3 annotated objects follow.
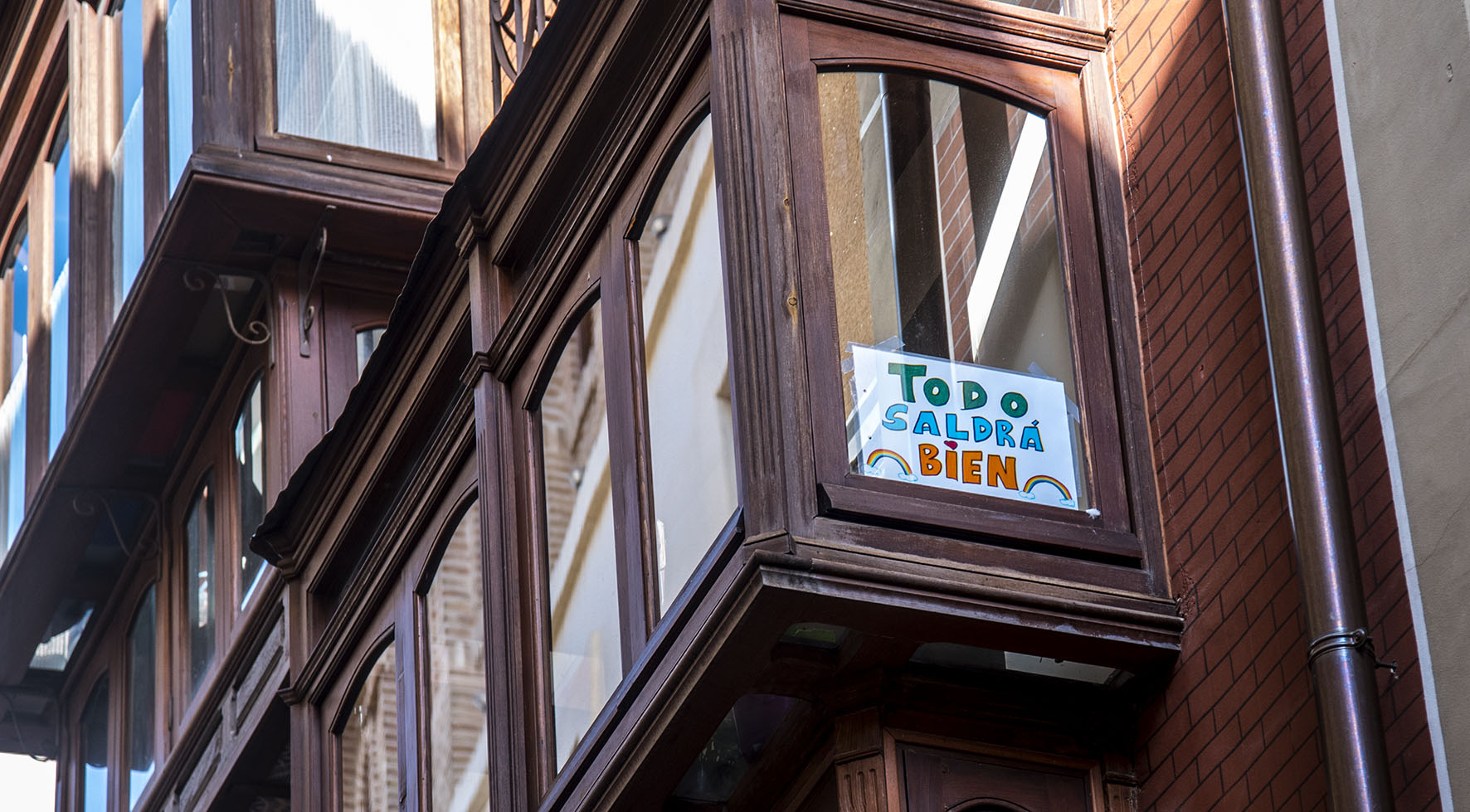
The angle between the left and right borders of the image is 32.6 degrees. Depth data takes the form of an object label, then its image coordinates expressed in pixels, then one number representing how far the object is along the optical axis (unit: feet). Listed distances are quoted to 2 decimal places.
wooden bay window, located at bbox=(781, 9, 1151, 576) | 23.58
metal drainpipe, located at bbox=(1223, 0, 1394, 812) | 20.56
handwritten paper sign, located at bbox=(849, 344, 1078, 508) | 23.66
